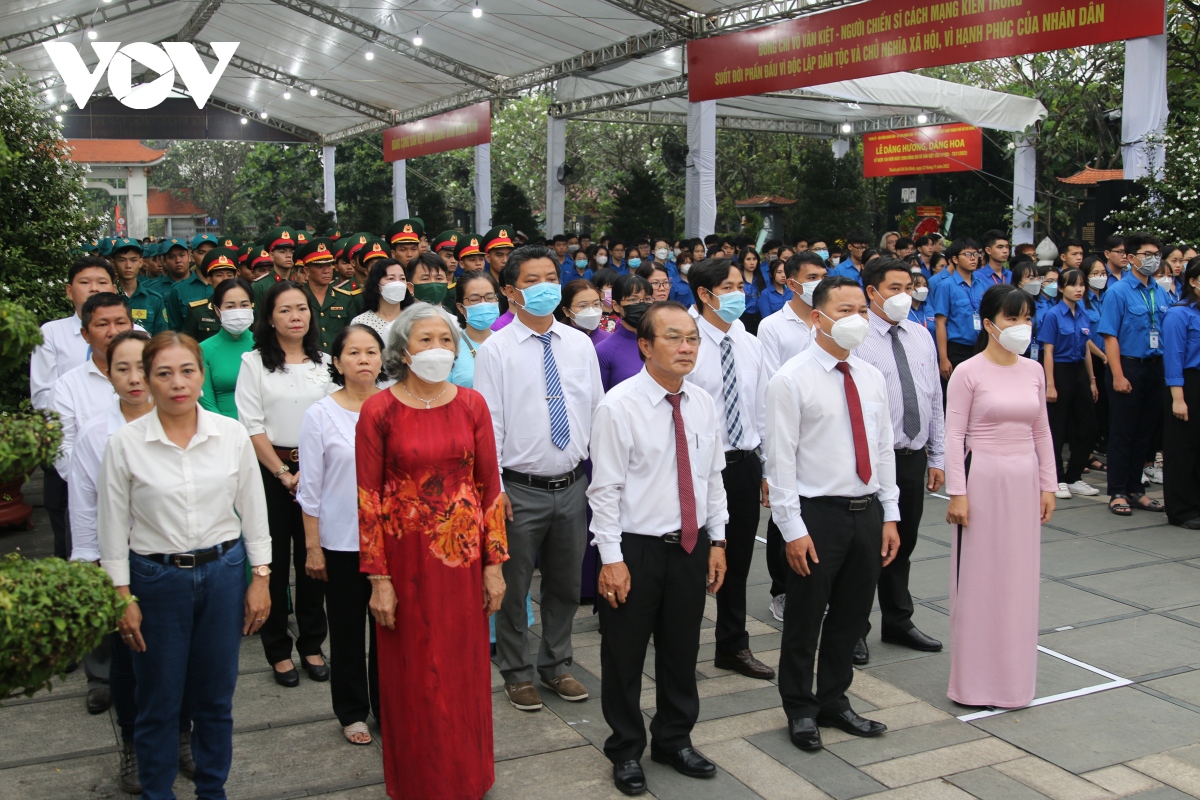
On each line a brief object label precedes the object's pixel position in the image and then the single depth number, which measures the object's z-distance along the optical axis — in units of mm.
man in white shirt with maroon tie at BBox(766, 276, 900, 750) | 3930
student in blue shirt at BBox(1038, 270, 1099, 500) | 8000
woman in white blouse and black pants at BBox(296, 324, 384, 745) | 3934
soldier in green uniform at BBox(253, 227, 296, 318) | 7680
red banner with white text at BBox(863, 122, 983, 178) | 18406
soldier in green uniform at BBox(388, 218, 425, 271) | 7328
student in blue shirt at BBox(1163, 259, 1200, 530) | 7012
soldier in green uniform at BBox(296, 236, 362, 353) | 6254
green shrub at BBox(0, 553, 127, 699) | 2305
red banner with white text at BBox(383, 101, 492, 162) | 20053
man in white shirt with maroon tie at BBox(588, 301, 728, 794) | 3619
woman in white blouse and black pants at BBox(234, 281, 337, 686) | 4430
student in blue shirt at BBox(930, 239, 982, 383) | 8727
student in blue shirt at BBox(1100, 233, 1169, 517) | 7586
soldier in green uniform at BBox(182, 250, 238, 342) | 6293
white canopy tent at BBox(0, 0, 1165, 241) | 15055
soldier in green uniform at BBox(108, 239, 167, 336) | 7387
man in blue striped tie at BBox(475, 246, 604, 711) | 4293
